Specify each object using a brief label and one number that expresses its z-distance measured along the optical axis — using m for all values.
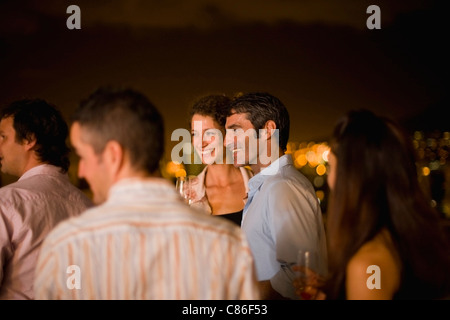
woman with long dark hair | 1.67
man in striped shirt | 1.37
